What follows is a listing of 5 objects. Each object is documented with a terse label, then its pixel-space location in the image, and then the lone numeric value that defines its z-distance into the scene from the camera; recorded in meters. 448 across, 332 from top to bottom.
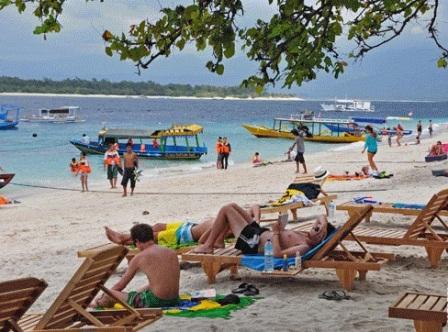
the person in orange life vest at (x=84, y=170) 21.38
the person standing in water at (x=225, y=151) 30.16
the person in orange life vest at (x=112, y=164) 21.52
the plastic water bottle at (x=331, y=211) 10.84
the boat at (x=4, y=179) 23.59
